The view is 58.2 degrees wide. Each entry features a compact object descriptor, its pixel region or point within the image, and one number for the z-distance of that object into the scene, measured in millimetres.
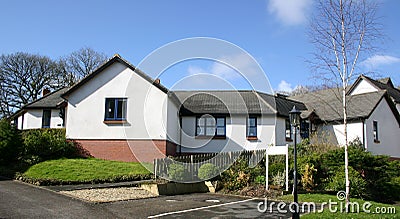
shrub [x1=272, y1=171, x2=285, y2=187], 16109
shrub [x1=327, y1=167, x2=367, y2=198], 15945
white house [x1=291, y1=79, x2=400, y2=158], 27281
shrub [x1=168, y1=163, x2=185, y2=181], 16281
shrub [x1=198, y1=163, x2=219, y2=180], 17250
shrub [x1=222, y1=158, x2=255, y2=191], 16750
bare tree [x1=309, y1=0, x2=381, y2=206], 13172
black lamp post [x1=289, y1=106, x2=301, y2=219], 11520
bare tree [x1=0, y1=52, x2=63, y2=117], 43688
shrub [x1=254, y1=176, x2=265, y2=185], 16655
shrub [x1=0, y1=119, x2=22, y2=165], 19203
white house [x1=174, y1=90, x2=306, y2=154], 26484
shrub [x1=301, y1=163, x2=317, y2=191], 16266
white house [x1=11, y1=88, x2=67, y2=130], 30266
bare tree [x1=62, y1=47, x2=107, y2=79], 49531
